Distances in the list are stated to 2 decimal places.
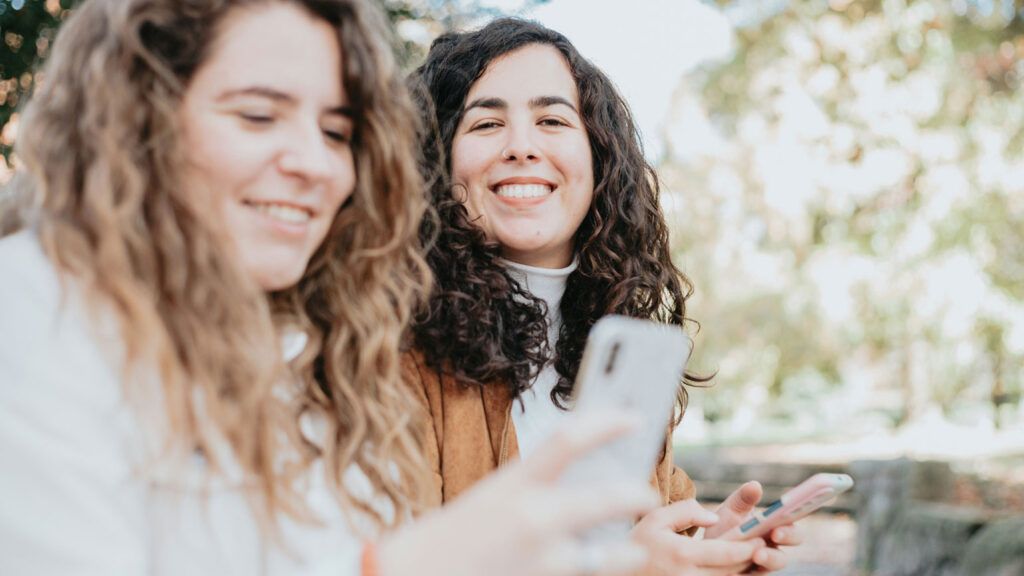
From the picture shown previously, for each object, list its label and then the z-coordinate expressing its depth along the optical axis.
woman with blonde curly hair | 1.23
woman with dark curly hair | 2.30
